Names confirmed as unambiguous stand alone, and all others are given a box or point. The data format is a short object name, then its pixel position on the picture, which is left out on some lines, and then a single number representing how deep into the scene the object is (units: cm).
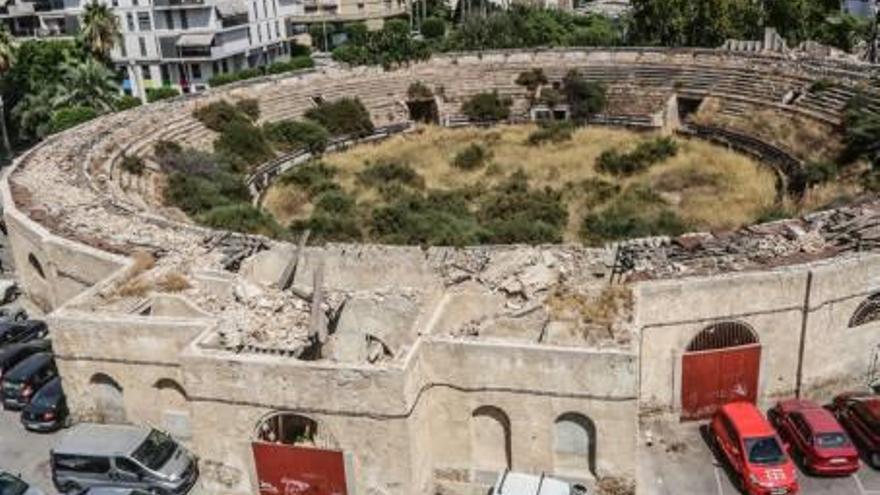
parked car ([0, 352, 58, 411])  2652
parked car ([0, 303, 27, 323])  3350
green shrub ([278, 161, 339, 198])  4675
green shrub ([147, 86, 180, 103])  6197
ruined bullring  1998
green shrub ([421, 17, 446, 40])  8981
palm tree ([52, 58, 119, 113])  5516
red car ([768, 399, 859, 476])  2116
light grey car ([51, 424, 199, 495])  2170
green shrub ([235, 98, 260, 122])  5669
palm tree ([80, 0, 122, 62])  5575
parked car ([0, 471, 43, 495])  2098
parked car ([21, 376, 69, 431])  2520
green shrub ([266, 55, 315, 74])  6606
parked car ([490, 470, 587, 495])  1992
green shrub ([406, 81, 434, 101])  6147
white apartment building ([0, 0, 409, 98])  7150
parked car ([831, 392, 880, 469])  2167
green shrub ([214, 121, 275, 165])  5134
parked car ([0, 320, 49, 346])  3069
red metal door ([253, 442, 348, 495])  2044
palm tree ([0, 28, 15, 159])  5297
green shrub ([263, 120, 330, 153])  5484
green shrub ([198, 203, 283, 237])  3688
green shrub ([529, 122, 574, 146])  5369
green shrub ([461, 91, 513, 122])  5966
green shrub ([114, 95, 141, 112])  5702
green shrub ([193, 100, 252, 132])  5375
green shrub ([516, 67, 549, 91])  6134
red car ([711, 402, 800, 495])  2052
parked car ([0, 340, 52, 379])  2823
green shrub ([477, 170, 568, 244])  3512
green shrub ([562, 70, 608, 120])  5835
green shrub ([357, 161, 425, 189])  4688
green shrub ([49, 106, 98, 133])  5166
